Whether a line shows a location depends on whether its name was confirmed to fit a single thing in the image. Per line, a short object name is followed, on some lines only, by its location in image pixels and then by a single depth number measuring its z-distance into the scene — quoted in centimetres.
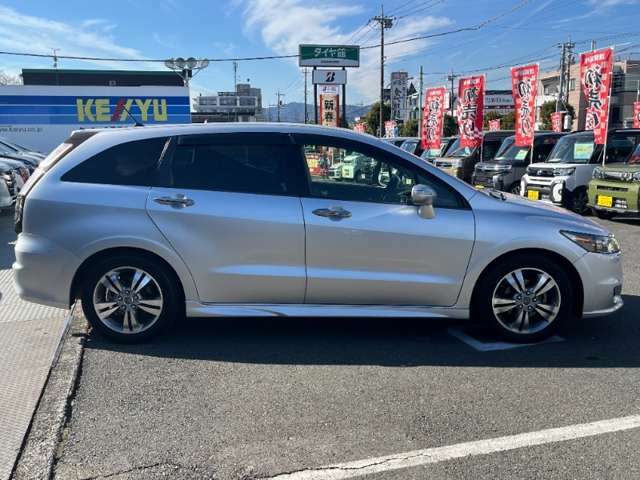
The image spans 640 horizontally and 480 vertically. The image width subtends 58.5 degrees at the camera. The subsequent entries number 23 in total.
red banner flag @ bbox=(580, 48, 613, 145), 1266
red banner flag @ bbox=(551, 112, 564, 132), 3519
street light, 2280
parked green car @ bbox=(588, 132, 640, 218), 1035
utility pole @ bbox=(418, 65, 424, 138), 5725
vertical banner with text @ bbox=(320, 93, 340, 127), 2752
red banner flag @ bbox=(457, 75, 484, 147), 1788
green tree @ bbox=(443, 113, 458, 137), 4962
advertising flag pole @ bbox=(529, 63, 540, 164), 1495
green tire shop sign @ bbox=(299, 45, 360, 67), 2805
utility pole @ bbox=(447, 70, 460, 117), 6864
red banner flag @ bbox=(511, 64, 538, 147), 1528
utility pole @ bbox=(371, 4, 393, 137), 3842
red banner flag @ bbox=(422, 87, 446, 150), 2139
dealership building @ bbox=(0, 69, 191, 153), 2302
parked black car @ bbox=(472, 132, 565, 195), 1491
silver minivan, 432
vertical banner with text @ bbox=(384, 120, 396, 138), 3434
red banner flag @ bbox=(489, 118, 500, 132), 3838
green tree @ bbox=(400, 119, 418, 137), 5289
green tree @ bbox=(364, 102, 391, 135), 5609
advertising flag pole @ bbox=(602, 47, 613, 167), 1226
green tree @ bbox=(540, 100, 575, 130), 5497
